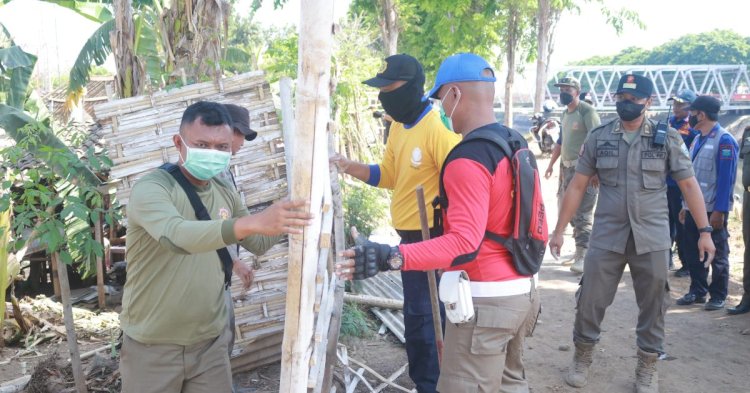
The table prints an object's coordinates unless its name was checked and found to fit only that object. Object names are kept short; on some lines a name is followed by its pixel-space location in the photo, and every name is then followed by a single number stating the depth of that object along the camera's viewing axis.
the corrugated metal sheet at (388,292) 6.06
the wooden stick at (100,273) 6.63
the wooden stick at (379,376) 4.77
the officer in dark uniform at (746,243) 6.47
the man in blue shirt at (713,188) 6.68
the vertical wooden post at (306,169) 1.92
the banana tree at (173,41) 5.25
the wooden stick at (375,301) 6.34
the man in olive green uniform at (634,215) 4.66
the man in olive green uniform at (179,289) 2.80
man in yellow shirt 3.95
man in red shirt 2.58
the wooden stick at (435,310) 3.64
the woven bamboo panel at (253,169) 4.60
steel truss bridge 33.19
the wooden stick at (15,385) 4.75
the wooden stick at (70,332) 4.24
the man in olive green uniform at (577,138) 8.40
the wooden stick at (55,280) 7.24
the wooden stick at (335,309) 3.62
